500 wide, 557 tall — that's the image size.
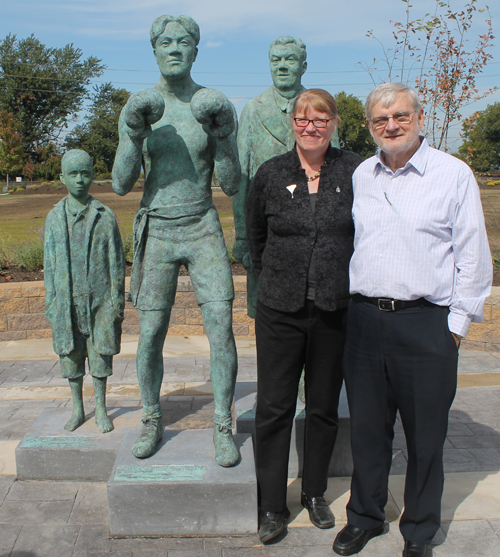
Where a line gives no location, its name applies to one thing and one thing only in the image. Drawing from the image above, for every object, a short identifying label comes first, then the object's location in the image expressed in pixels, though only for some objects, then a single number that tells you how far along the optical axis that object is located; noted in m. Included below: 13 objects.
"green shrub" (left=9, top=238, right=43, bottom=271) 7.64
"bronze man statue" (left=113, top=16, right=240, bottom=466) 2.99
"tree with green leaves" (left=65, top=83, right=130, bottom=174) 39.47
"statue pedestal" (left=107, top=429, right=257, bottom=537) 2.80
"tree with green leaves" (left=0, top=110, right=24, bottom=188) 34.39
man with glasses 2.35
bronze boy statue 3.35
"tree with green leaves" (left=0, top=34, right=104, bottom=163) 43.00
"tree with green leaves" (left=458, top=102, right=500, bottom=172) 34.78
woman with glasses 2.58
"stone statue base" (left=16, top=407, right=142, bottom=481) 3.35
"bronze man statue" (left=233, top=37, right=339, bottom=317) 3.49
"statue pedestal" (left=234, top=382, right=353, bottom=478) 3.45
